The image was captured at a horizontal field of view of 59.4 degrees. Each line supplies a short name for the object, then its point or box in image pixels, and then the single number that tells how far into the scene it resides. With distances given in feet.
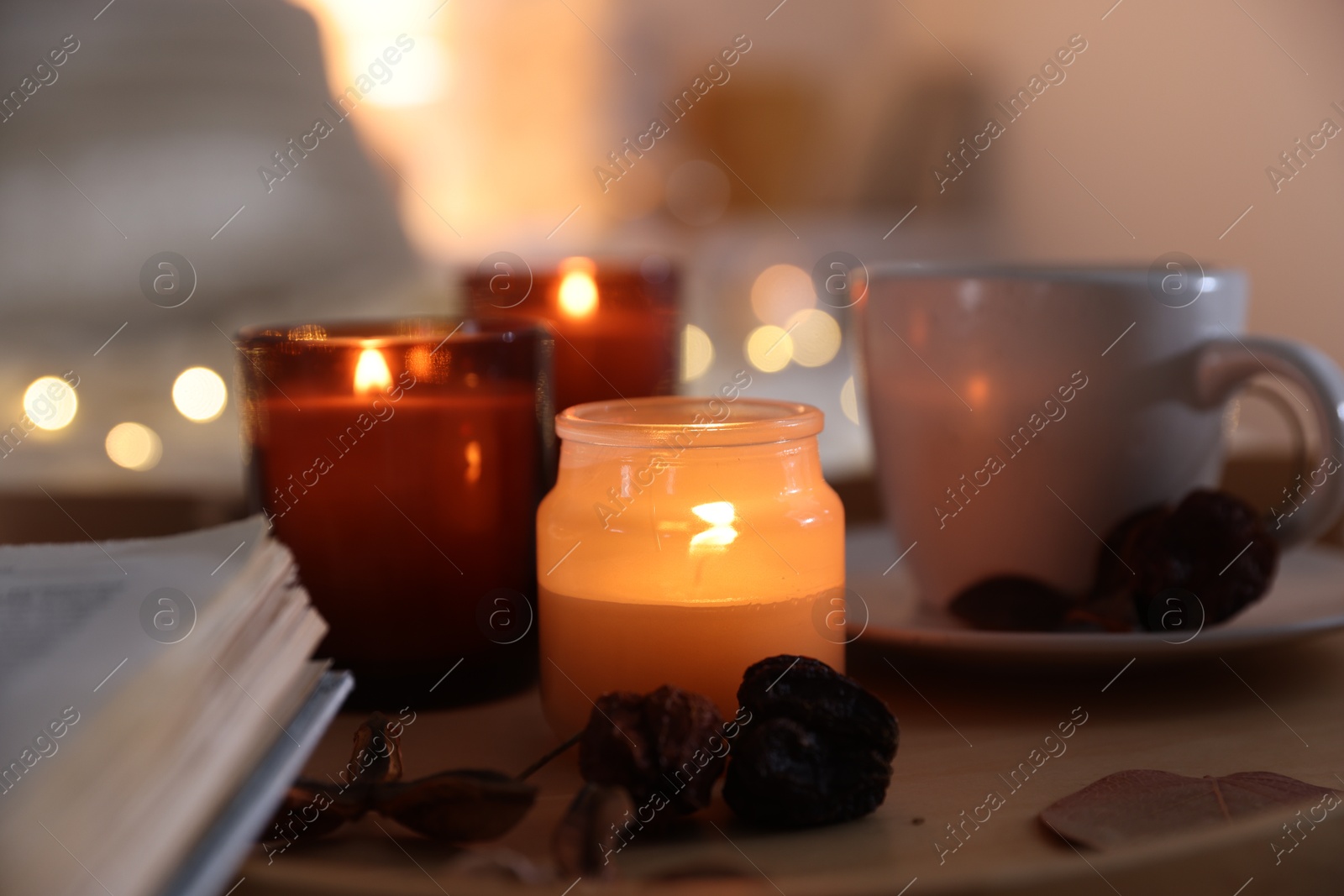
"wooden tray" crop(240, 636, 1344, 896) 1.23
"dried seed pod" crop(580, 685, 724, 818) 1.39
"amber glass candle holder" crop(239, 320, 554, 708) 1.78
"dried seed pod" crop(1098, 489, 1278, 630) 1.93
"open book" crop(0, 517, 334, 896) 1.08
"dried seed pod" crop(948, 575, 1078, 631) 2.11
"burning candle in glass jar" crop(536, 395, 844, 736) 1.62
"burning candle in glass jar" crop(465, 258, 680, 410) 2.48
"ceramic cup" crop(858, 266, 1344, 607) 2.13
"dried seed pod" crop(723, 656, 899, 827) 1.38
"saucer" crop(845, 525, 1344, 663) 1.77
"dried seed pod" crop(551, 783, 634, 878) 1.23
